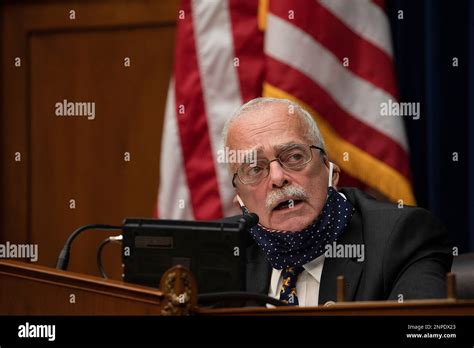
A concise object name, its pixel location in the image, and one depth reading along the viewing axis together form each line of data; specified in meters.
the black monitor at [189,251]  3.52
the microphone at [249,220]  3.60
